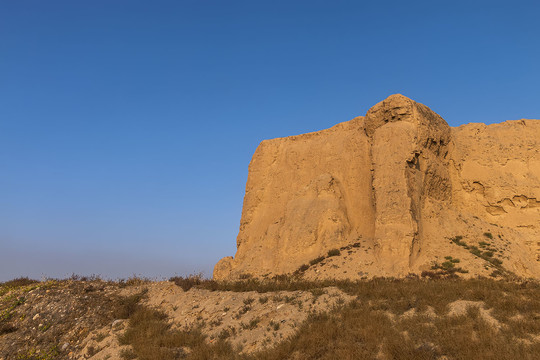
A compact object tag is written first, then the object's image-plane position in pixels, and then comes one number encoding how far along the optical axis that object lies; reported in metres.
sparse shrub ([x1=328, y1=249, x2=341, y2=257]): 22.86
